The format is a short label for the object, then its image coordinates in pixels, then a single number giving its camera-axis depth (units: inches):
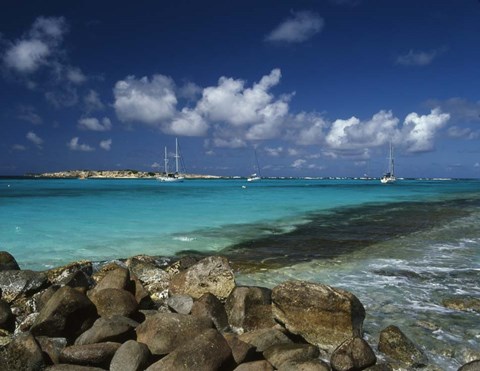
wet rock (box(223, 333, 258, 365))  198.2
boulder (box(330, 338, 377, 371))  199.5
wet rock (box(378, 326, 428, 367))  218.1
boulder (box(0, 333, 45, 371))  180.9
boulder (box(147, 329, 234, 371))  178.5
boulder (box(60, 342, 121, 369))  186.4
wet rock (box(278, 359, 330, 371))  184.5
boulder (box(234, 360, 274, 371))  185.8
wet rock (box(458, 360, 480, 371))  186.1
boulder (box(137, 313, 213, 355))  202.7
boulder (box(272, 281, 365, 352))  232.8
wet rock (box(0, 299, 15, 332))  243.6
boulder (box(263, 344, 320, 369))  199.2
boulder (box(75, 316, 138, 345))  205.5
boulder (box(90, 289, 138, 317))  244.4
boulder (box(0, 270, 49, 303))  281.7
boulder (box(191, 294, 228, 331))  250.5
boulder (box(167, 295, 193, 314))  257.0
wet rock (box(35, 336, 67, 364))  193.5
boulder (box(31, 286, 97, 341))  220.8
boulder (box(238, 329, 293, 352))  216.8
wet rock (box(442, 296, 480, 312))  300.8
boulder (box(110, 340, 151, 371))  183.2
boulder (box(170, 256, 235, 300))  295.3
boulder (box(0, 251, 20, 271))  343.0
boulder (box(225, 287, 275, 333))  255.3
